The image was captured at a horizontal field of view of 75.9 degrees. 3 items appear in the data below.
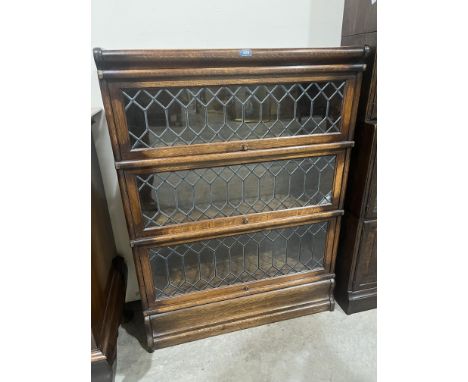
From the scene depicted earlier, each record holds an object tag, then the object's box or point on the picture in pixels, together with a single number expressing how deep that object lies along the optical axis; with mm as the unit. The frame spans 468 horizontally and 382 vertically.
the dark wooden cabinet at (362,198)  1041
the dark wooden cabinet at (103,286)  947
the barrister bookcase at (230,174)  885
